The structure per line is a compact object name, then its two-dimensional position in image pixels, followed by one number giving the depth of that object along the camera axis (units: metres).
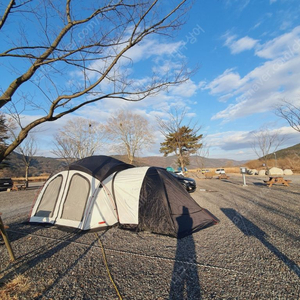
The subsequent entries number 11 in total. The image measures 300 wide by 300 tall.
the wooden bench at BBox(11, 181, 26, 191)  15.71
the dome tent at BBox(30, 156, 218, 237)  4.64
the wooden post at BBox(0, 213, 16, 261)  3.11
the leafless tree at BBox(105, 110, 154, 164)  25.02
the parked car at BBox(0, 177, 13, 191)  15.64
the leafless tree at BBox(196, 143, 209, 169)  29.83
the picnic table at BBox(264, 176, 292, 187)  12.02
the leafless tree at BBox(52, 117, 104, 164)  23.77
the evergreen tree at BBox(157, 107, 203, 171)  24.92
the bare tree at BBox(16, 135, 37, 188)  18.26
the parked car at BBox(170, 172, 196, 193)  11.34
